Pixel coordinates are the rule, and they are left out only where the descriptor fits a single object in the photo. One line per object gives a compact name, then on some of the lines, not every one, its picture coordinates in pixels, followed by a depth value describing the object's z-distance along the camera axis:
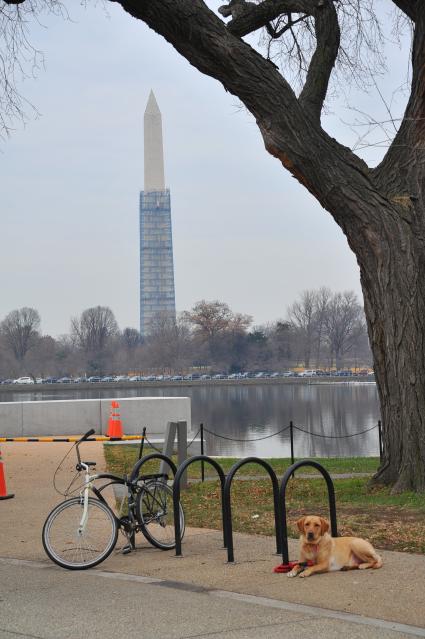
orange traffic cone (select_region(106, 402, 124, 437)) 23.17
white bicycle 7.97
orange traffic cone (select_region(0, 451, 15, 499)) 13.06
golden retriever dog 7.48
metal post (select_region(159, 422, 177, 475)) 13.16
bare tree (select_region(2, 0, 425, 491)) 12.19
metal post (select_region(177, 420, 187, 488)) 12.95
